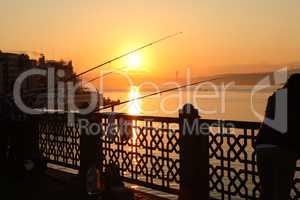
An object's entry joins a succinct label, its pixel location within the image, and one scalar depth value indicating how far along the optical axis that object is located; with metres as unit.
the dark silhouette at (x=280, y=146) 4.40
